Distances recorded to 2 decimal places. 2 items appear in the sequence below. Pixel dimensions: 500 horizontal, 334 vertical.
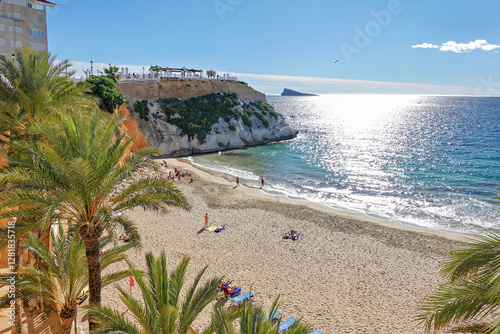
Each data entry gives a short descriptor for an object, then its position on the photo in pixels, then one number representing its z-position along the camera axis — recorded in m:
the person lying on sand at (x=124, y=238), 19.27
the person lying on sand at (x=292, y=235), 20.73
